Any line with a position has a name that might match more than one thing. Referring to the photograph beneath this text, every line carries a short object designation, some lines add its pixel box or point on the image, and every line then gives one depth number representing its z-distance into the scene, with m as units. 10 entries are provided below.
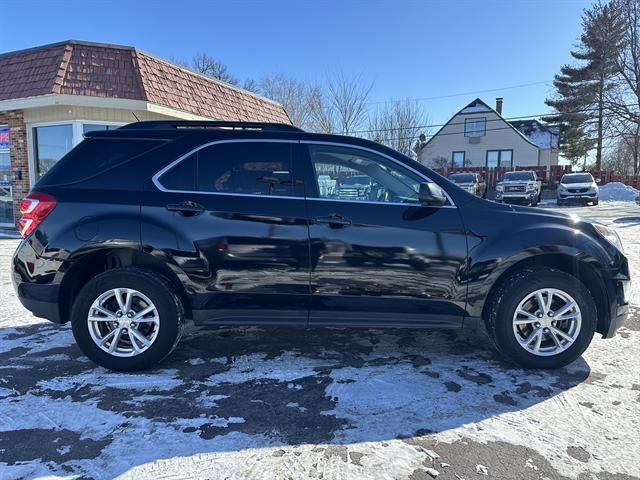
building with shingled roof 9.99
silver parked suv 22.08
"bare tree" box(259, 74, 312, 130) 28.14
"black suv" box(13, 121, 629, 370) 3.40
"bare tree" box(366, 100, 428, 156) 30.98
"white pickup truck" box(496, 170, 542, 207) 22.25
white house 36.97
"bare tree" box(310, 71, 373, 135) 27.08
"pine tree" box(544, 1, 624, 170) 32.66
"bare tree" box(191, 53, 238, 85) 49.10
